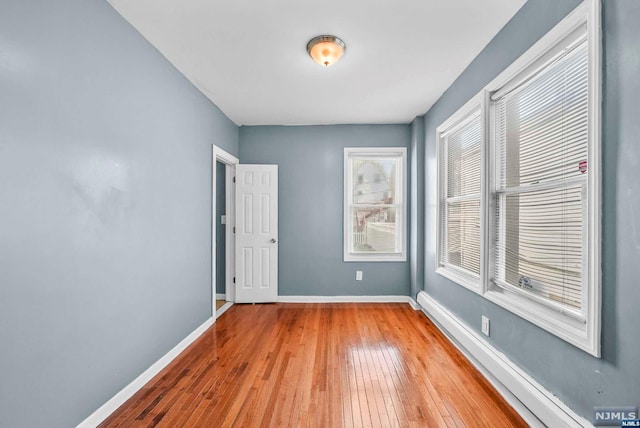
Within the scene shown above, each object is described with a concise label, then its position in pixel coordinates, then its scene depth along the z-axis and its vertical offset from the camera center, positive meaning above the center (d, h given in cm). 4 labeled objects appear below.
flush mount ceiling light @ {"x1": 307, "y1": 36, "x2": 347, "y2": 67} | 222 +128
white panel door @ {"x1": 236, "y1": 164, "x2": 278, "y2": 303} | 425 -37
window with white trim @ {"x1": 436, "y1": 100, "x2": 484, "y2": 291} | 265 +18
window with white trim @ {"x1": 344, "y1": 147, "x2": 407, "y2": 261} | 437 +13
